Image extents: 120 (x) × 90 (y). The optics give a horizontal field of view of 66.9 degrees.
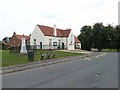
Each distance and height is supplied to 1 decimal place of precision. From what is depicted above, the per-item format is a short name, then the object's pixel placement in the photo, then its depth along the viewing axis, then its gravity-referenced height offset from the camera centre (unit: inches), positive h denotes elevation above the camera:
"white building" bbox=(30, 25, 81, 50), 973.7 +86.1
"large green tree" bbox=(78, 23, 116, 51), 1356.5 +106.2
